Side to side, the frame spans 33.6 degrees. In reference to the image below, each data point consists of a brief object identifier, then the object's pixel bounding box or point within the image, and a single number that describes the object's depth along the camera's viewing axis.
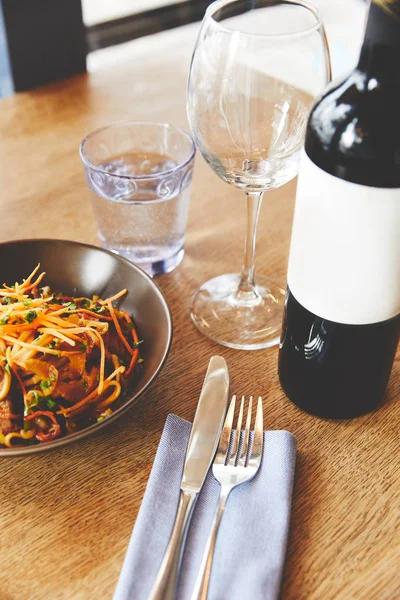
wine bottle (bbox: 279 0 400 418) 0.53
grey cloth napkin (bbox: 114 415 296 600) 0.57
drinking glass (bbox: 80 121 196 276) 0.91
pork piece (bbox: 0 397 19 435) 0.67
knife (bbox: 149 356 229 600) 0.56
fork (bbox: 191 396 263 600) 0.65
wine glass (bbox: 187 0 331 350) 0.70
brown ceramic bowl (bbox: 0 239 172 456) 0.81
